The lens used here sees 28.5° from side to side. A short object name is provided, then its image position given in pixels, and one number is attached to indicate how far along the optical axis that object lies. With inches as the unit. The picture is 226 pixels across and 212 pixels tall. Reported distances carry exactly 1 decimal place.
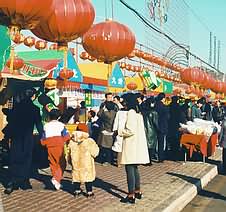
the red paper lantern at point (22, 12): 244.1
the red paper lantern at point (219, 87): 1294.5
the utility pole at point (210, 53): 2410.9
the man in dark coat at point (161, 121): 478.9
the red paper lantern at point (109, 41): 418.9
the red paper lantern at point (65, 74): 440.2
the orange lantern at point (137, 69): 980.6
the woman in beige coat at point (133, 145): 290.8
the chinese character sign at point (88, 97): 702.3
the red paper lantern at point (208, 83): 1076.5
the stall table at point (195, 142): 485.1
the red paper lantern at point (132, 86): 966.4
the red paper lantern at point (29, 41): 600.4
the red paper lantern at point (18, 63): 451.7
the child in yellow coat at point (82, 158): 306.3
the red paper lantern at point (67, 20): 310.5
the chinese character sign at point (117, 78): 810.8
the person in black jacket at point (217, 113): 779.4
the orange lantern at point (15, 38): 277.9
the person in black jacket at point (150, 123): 462.6
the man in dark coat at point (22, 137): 327.9
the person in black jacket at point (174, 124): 514.0
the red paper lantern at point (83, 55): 767.7
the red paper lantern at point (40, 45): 623.2
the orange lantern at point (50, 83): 416.5
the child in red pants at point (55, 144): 335.3
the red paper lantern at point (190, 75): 968.3
